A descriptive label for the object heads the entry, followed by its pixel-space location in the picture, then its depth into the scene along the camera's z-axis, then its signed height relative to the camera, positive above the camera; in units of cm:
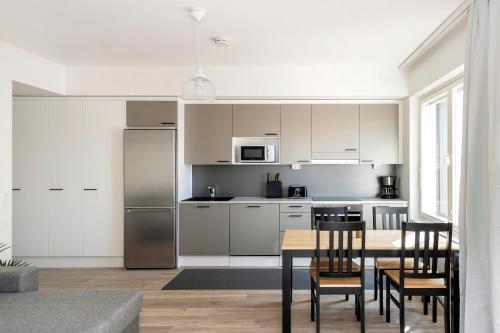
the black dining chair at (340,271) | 249 -85
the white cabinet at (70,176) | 447 -15
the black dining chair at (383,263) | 306 -94
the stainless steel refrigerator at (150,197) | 441 -43
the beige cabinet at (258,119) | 473 +66
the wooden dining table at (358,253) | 252 -70
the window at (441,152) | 344 +15
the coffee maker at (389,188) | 479 -34
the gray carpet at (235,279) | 380 -141
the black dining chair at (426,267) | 245 -79
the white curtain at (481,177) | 209 -9
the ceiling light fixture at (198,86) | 276 +66
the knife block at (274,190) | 496 -38
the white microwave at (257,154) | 476 +16
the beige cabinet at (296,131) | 472 +49
